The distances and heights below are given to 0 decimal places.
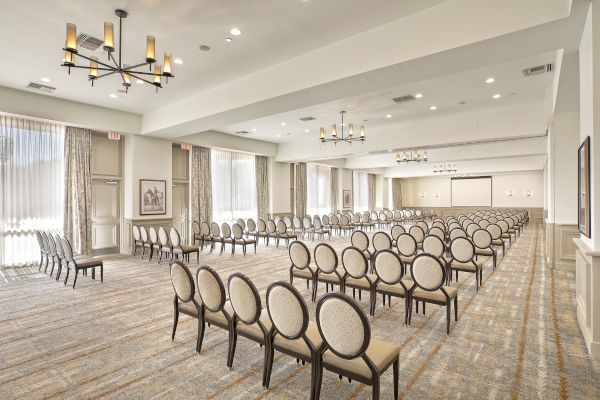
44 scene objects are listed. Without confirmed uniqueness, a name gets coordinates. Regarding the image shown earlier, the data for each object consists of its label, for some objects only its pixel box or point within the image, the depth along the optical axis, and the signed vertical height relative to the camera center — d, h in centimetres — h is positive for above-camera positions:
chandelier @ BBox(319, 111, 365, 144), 788 +165
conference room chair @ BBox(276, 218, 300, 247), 987 -91
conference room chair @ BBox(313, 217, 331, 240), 1162 -94
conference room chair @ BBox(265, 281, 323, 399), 227 -92
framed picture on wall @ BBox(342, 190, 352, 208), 1814 +11
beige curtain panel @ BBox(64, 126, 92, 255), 798 +33
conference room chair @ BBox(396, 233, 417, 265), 593 -81
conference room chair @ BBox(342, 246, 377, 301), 420 -92
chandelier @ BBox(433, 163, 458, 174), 1881 +190
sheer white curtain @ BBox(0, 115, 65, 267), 708 +39
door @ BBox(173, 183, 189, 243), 1059 -25
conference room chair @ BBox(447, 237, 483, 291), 511 -90
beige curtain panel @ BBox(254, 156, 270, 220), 1307 +62
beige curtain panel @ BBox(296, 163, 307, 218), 1482 +54
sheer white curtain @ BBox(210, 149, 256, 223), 1162 +60
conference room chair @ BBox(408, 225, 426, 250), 737 -73
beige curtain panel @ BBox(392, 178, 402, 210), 2411 +60
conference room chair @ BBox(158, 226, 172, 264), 762 -91
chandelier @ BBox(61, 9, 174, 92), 337 +166
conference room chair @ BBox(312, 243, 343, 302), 450 -93
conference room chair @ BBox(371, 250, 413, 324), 381 -89
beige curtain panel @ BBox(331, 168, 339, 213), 1726 +59
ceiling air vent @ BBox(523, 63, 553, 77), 575 +237
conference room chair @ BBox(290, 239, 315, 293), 476 -86
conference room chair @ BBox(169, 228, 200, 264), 721 -103
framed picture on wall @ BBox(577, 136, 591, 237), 333 +15
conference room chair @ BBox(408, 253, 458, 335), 351 -92
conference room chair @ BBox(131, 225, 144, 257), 840 -93
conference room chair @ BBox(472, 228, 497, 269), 665 -88
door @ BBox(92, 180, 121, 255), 873 -41
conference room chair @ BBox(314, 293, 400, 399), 201 -93
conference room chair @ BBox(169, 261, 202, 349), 312 -90
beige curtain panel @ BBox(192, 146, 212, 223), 1074 +54
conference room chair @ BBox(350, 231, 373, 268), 639 -79
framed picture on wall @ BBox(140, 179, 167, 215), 907 +13
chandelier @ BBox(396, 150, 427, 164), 1179 +153
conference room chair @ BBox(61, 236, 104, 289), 559 -105
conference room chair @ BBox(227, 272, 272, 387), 254 -94
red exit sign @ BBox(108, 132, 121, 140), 856 +175
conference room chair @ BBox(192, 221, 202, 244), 955 -87
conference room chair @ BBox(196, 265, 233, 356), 287 -92
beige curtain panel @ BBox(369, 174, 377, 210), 2105 +65
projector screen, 2212 +62
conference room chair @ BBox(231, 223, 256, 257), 870 -98
